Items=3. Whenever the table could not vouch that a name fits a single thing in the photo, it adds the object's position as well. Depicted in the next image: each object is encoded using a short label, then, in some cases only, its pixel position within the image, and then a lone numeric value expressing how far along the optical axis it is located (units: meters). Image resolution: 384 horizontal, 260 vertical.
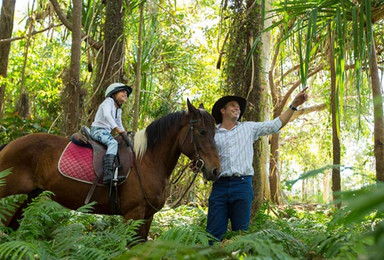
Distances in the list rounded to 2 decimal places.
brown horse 4.77
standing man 4.33
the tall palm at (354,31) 4.90
